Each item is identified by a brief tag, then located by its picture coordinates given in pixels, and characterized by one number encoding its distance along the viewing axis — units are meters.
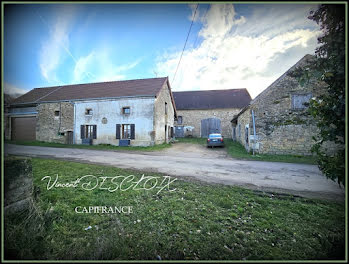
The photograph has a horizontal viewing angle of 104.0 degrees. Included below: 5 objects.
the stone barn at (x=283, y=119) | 8.47
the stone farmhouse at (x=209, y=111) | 21.80
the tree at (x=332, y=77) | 1.42
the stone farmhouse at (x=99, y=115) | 13.25
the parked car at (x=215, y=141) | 12.91
